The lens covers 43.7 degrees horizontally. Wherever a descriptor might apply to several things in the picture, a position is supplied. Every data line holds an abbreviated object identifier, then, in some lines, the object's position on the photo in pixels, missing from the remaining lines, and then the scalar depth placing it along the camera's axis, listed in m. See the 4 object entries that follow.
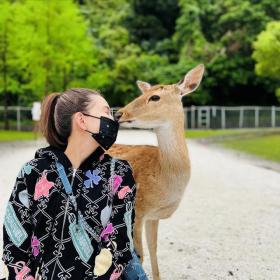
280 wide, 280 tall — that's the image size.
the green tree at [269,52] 18.07
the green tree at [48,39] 17.24
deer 2.11
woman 1.45
